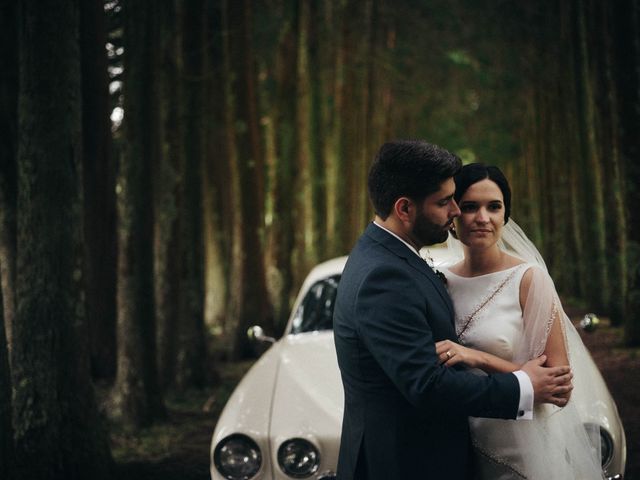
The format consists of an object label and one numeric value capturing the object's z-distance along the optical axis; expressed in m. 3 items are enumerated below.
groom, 2.42
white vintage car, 3.84
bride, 2.85
